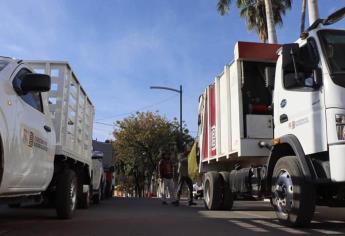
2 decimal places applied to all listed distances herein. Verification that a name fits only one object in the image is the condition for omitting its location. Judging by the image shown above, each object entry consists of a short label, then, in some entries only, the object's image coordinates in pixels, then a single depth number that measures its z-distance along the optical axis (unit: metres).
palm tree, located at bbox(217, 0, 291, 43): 27.81
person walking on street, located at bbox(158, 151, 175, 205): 16.61
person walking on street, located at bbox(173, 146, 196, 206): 15.52
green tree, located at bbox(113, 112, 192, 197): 48.75
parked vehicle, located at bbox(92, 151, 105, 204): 15.80
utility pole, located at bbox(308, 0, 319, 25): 17.84
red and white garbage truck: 7.25
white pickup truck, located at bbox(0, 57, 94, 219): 6.54
